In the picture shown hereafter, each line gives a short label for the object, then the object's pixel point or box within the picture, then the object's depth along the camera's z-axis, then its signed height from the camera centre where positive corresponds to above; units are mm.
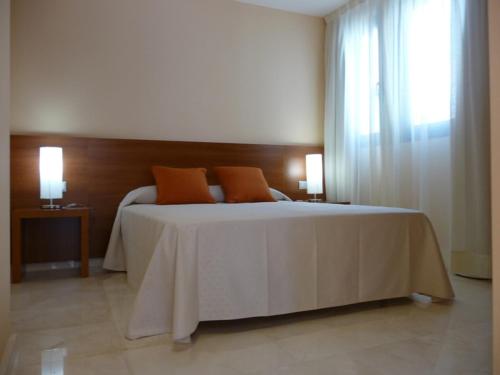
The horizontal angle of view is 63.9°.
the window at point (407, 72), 3162 +945
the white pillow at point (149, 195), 3320 -96
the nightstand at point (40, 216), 2867 -322
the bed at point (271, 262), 1798 -403
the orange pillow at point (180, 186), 3260 -26
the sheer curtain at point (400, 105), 3000 +669
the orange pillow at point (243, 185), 3466 -22
